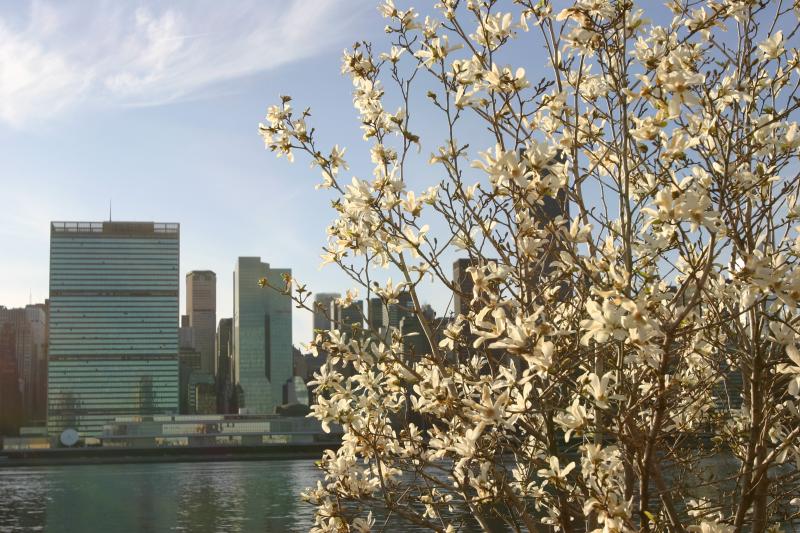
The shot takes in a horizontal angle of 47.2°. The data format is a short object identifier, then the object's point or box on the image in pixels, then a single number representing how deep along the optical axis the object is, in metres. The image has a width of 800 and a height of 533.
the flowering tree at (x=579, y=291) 2.92
